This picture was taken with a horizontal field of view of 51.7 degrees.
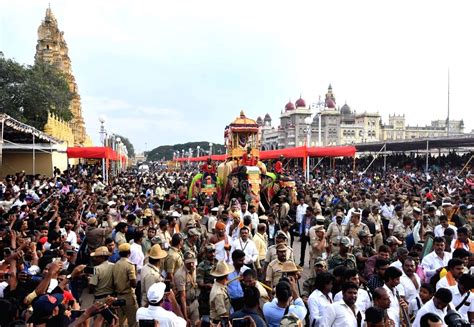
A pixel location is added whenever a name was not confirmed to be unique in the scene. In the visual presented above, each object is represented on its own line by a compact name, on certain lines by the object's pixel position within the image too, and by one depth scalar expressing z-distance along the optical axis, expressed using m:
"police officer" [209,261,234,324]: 4.92
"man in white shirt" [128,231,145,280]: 6.77
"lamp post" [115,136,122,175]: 44.17
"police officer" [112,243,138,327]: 5.51
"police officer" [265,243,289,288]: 5.78
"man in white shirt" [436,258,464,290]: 5.44
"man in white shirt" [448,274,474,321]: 4.90
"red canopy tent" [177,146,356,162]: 24.53
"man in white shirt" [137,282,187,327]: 4.16
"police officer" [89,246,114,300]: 5.48
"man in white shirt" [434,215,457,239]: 8.06
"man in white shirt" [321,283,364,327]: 4.27
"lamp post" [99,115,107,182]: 25.05
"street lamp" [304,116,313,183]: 22.42
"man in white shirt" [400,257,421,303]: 5.40
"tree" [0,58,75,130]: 35.19
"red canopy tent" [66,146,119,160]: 21.42
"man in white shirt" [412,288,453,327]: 4.48
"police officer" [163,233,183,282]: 6.25
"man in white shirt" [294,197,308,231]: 11.71
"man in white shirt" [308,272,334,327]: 4.67
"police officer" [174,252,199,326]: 5.71
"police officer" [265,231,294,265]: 6.51
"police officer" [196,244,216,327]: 5.79
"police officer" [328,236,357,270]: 6.23
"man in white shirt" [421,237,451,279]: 6.42
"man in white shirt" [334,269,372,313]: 4.70
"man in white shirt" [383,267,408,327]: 4.84
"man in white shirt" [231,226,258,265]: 6.96
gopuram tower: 47.88
